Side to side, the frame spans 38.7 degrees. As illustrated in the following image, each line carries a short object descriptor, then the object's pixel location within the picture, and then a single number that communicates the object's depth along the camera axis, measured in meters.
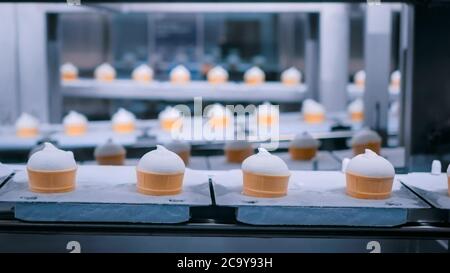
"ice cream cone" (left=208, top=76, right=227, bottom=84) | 3.61
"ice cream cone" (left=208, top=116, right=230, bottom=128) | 2.76
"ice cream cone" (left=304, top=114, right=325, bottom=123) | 2.98
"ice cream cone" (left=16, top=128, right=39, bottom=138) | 2.67
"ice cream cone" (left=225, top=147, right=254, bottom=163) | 2.10
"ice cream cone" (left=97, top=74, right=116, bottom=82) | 3.70
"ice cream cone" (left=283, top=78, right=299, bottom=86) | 3.66
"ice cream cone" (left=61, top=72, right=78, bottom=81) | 3.74
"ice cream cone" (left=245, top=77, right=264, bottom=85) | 3.64
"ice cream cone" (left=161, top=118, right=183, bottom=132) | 2.85
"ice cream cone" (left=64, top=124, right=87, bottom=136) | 2.67
